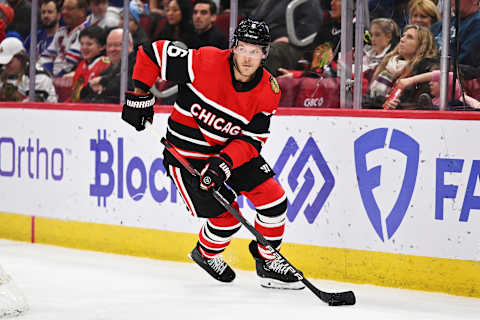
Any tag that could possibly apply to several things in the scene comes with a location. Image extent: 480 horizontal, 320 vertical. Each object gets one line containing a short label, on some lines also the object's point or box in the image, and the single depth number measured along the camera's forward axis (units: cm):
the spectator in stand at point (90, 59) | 1141
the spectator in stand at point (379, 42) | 900
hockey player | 774
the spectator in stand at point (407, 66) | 878
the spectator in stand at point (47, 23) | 1194
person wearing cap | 1209
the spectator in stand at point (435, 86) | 846
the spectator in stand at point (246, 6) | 1007
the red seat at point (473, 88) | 843
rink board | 817
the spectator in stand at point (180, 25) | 1057
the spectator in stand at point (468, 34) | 839
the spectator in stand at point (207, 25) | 1029
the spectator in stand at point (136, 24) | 1107
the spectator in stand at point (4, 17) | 1243
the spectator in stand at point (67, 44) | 1171
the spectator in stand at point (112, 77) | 1107
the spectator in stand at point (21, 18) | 1215
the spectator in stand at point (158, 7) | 1089
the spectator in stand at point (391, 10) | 886
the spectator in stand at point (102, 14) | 1127
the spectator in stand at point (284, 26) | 959
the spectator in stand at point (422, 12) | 872
